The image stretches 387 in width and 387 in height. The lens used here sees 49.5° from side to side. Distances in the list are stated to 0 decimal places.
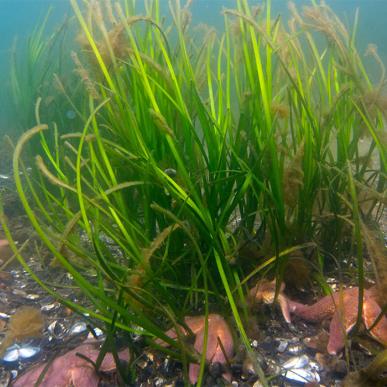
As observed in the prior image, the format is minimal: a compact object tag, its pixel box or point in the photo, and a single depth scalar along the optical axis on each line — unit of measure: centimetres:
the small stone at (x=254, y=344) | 58
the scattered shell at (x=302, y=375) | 52
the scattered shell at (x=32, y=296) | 78
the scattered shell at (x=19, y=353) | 62
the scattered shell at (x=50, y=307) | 73
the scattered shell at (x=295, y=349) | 57
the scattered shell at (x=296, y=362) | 54
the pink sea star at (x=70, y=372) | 54
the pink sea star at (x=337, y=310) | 54
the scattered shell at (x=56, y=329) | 67
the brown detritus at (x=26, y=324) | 59
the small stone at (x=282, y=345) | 57
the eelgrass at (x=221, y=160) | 55
